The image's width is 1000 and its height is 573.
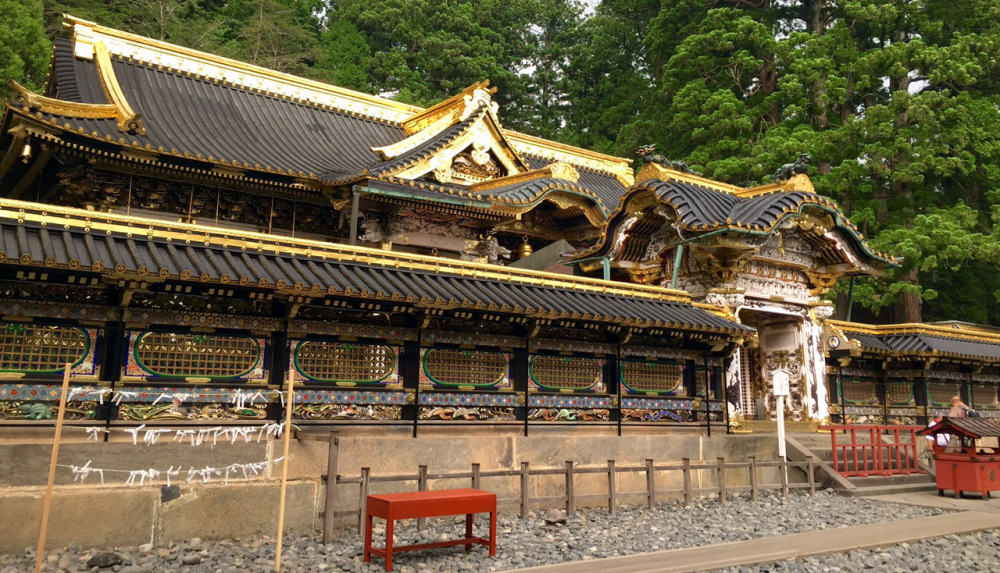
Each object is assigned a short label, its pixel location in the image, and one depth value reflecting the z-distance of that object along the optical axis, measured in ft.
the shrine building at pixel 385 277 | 32.24
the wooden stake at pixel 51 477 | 21.74
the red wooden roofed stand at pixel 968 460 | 47.42
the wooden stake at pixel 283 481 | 25.58
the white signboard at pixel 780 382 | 45.78
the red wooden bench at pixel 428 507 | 26.68
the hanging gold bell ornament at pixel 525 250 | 71.51
